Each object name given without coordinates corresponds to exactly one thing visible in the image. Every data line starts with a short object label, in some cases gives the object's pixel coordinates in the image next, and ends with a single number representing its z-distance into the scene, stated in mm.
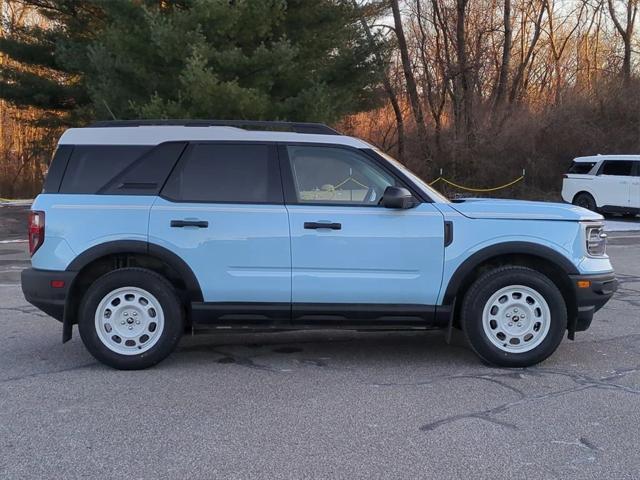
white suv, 20703
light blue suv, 5727
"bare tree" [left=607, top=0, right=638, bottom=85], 33141
